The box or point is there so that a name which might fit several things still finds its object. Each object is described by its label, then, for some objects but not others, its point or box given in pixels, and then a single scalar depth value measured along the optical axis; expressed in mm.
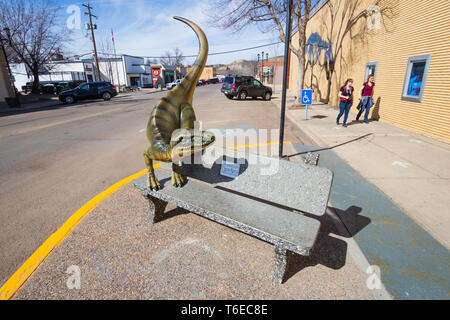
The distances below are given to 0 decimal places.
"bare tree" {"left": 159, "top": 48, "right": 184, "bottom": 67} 82825
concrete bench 2072
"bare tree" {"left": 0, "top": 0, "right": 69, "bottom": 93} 23316
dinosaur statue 2442
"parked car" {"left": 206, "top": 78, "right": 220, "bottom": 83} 60800
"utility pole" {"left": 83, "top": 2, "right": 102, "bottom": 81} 26847
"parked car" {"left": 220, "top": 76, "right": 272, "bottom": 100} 18000
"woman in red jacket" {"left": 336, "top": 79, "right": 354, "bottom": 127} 7594
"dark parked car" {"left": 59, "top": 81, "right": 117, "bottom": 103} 20344
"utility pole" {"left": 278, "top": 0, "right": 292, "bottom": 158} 4145
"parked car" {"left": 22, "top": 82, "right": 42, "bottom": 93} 33638
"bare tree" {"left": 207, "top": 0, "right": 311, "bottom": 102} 11836
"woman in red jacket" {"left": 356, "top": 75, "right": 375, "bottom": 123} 8141
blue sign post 8648
